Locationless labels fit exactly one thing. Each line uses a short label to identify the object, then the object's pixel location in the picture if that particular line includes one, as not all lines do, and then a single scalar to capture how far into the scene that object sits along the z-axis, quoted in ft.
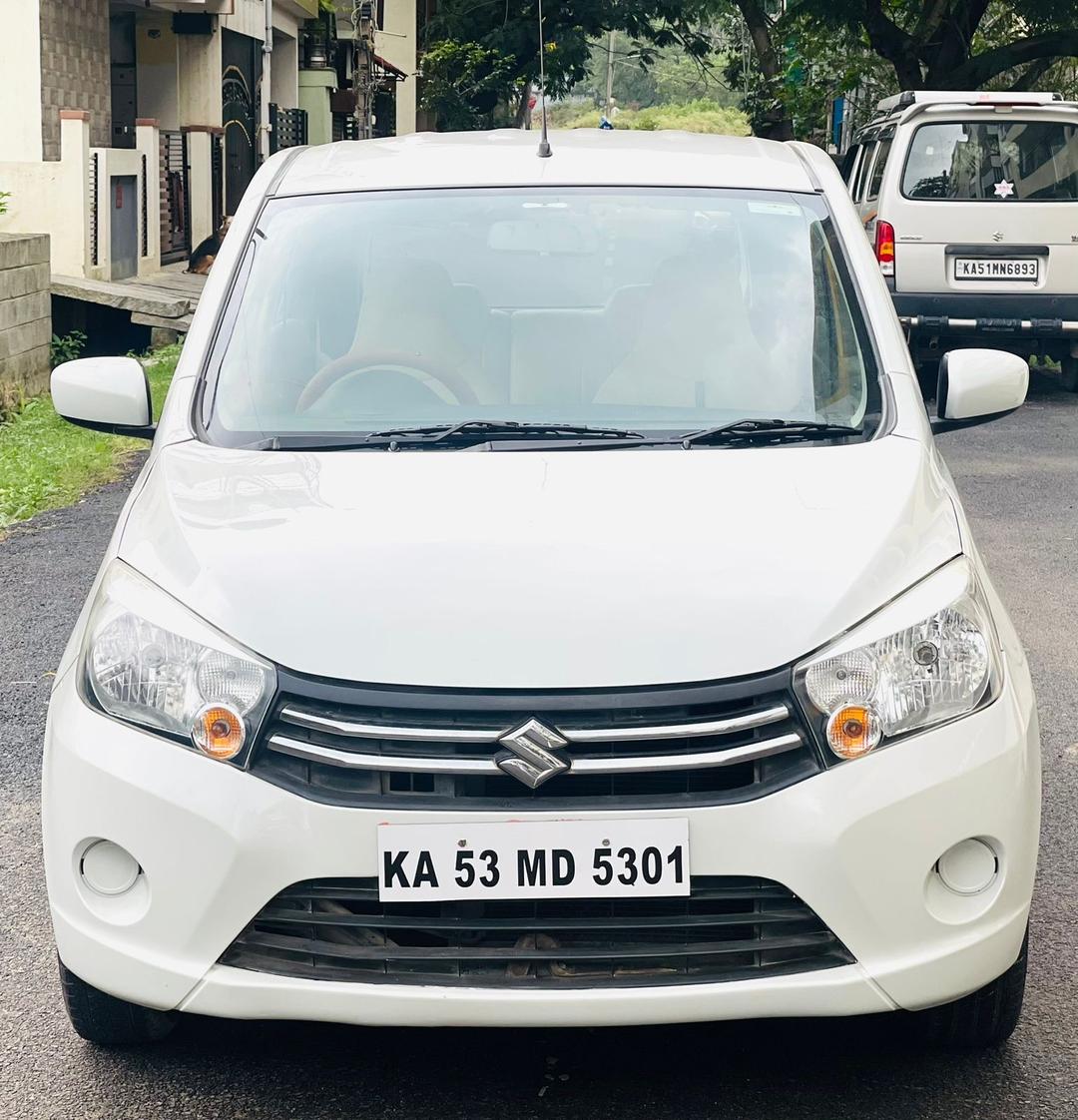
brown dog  68.69
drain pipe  85.71
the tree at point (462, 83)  133.90
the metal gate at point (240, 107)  94.63
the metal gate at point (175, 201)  72.02
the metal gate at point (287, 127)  102.37
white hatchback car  8.94
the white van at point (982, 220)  41.06
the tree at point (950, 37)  72.38
